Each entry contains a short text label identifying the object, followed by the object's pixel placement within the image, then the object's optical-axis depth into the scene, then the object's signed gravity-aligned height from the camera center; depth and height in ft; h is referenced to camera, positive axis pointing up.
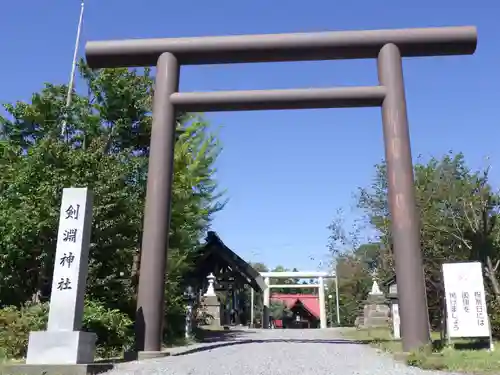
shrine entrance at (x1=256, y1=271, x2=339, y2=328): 96.63 +6.17
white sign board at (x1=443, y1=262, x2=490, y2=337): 27.45 +0.44
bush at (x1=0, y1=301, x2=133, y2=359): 26.31 -1.29
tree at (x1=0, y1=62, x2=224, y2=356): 33.30 +10.02
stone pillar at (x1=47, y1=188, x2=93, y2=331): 20.08 +1.98
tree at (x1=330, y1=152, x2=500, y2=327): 45.73 +10.18
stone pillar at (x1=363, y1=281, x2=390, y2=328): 53.93 -0.40
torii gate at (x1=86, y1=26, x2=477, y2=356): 24.76 +12.67
